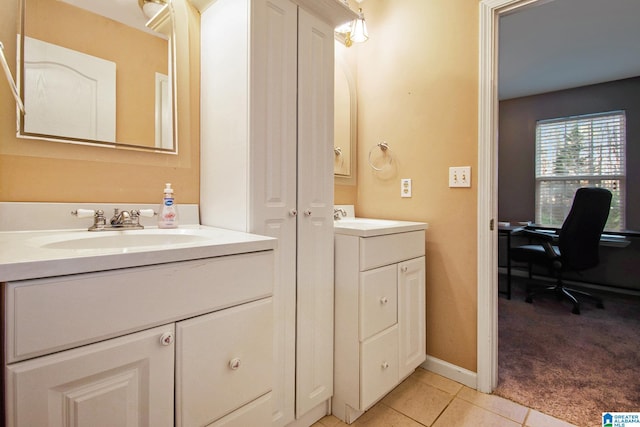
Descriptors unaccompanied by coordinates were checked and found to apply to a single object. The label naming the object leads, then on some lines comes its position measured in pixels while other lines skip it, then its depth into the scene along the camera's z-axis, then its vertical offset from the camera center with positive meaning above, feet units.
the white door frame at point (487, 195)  4.95 +0.27
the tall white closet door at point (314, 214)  3.99 -0.04
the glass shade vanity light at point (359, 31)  6.04 +3.63
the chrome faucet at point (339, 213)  6.14 -0.04
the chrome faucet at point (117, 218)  3.30 -0.09
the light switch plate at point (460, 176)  5.22 +0.62
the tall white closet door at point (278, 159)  3.52 +0.63
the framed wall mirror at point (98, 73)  3.21 +1.63
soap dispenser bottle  3.74 -0.01
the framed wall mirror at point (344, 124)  6.37 +1.91
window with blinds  10.88 +1.94
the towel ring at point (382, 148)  6.30 +1.34
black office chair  8.82 -0.79
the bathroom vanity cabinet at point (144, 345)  1.78 -0.96
